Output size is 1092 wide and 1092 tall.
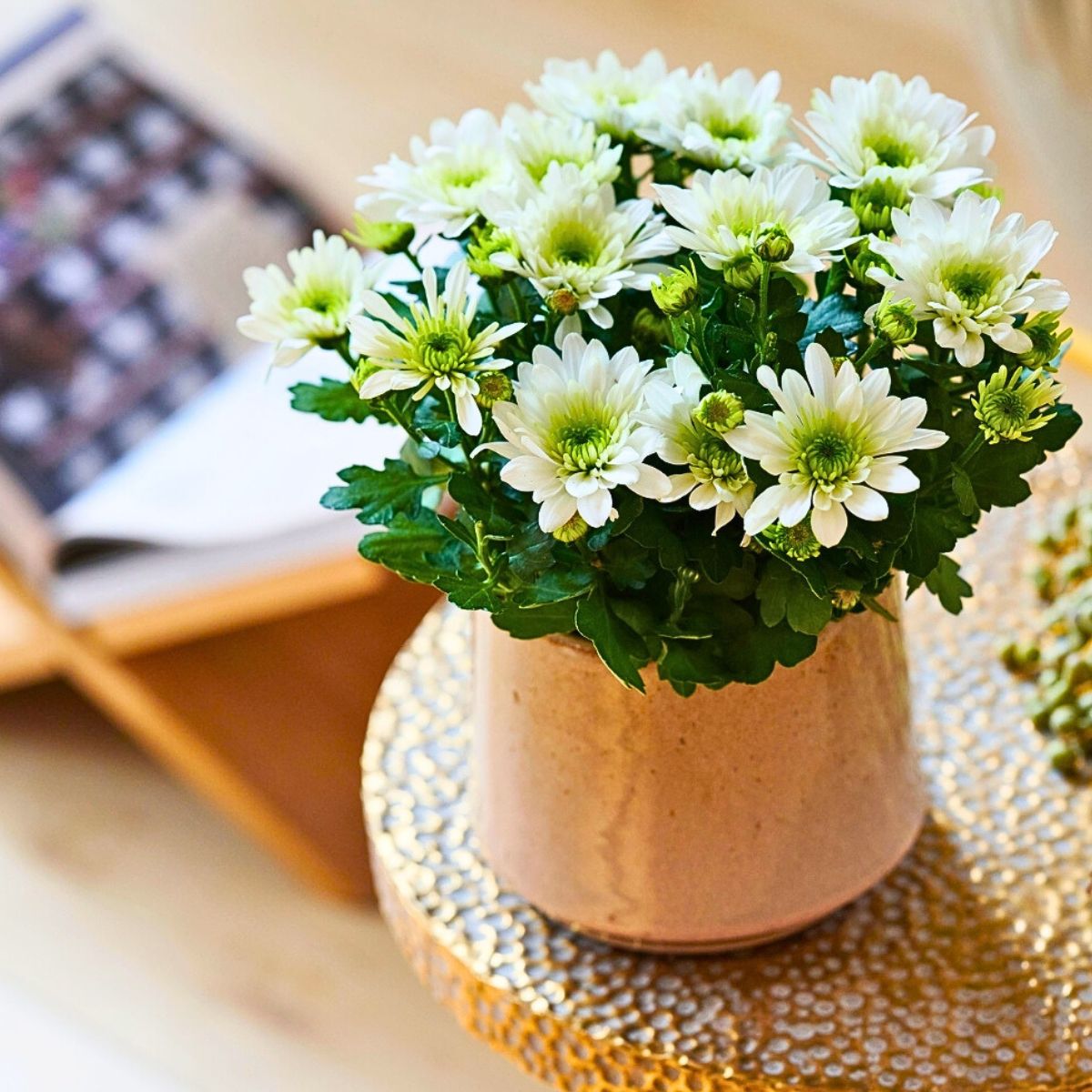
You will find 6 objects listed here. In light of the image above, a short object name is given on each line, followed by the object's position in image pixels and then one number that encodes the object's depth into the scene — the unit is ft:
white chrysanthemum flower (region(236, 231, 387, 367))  2.97
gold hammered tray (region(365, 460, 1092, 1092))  3.11
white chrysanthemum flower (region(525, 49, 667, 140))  3.03
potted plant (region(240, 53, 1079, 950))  2.75
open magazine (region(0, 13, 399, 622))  5.32
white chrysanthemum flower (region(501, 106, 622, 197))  2.97
